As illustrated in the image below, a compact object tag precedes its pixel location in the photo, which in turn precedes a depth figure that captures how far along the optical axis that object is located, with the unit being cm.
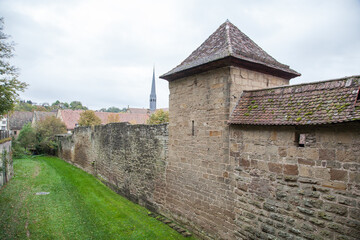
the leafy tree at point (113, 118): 4025
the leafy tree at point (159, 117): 2983
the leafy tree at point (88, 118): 3566
